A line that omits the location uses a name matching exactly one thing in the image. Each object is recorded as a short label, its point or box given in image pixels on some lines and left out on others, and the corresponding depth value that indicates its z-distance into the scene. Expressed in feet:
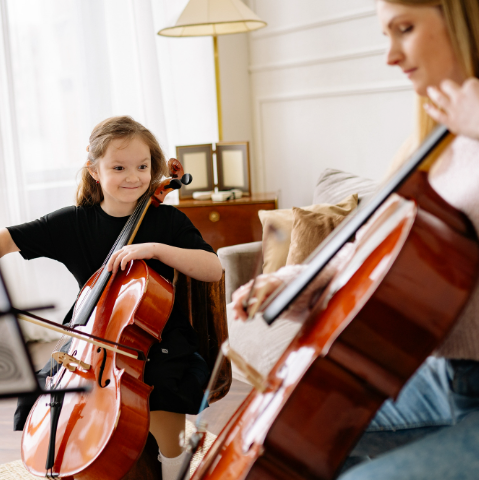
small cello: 3.43
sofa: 5.28
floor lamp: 8.11
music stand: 2.19
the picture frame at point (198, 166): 8.89
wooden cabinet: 8.55
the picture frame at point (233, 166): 9.00
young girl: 4.28
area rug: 5.42
